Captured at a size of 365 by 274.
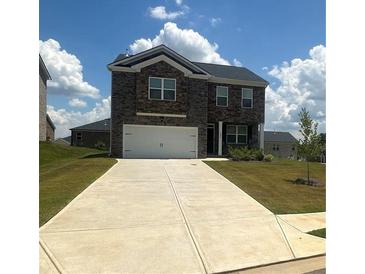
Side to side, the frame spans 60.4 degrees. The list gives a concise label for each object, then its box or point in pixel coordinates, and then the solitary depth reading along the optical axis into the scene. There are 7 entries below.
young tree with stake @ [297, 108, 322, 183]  12.99
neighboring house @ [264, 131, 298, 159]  48.47
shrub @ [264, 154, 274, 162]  20.58
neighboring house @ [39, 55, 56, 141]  27.99
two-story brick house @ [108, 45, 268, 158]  19.52
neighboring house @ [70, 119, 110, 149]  40.88
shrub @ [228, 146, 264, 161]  19.95
